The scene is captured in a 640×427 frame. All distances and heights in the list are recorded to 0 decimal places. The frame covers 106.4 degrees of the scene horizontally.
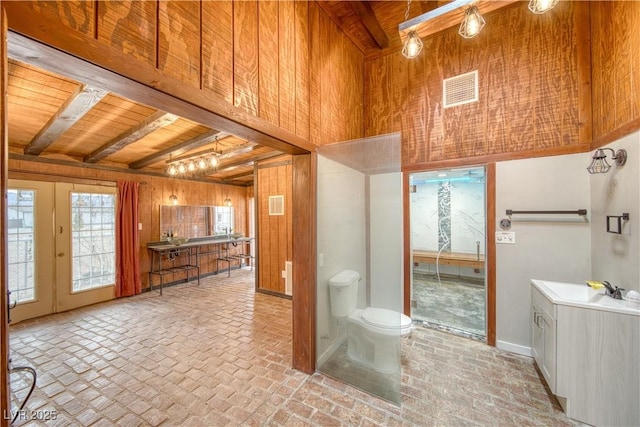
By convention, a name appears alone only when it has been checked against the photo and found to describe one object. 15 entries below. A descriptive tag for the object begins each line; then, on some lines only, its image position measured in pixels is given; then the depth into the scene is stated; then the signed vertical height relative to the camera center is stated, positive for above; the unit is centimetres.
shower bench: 454 -92
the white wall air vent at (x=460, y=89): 271 +143
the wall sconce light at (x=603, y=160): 178 +41
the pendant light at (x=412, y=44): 201 +142
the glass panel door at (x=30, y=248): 337 -45
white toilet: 197 -100
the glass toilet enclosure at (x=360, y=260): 199 -44
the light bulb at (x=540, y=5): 160 +140
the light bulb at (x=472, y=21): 170 +137
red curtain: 438 -49
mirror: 519 -12
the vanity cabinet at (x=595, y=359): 154 -101
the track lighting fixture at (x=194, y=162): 386 +93
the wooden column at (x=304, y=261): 217 -44
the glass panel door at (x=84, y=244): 379 -47
